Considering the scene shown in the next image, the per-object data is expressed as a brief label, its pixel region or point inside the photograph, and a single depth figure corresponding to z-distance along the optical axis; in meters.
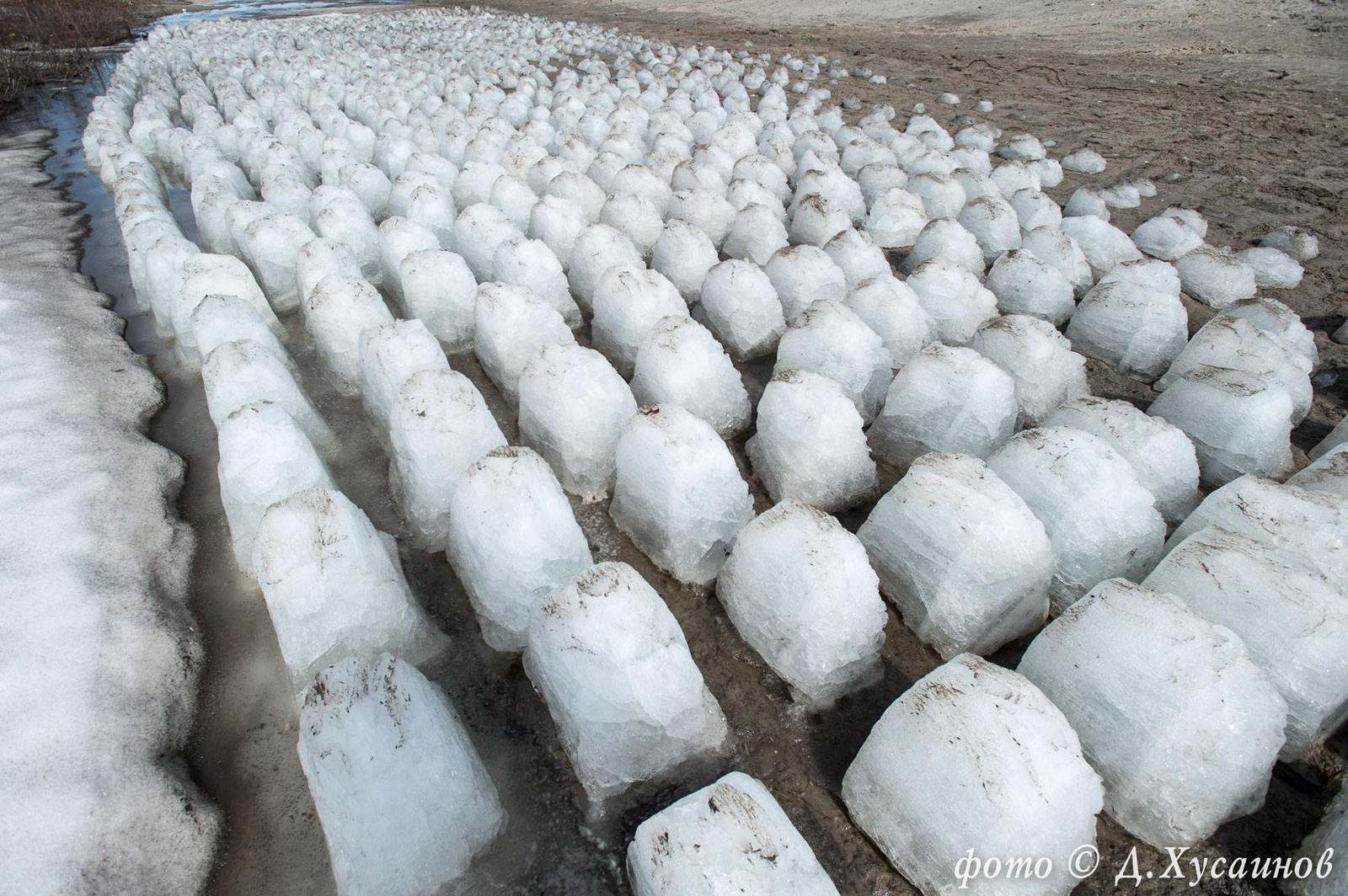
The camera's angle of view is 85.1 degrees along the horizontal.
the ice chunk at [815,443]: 1.85
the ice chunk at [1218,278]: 2.89
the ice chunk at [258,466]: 1.72
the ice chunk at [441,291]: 2.61
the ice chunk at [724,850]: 1.02
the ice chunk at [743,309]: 2.52
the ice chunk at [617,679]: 1.29
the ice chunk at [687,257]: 2.83
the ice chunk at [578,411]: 1.94
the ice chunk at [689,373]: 2.09
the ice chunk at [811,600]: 1.43
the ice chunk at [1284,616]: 1.31
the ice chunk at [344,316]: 2.42
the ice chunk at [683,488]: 1.68
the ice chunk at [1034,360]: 2.16
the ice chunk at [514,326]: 2.33
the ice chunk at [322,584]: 1.44
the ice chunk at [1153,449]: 1.78
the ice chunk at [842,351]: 2.17
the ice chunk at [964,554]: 1.48
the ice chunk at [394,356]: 2.11
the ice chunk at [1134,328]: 2.47
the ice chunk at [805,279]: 2.63
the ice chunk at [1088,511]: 1.60
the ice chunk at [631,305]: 2.43
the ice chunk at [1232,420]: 1.91
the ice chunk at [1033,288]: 2.76
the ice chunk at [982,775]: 1.12
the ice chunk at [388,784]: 1.16
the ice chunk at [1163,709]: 1.19
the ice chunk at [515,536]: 1.53
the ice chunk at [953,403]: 1.94
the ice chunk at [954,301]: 2.55
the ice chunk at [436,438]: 1.81
